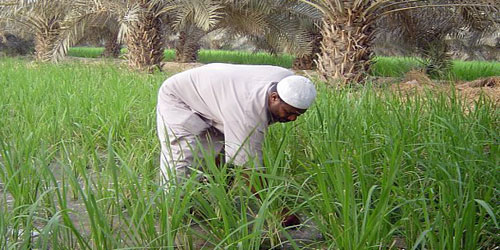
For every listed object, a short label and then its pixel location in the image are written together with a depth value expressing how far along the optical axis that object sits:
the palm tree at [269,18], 8.85
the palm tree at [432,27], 9.11
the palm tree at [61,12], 9.23
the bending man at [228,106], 2.47
